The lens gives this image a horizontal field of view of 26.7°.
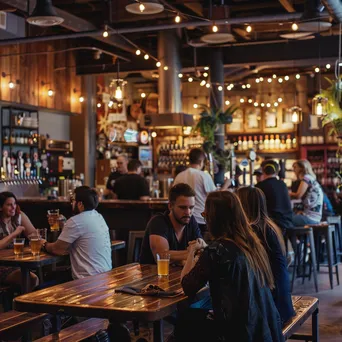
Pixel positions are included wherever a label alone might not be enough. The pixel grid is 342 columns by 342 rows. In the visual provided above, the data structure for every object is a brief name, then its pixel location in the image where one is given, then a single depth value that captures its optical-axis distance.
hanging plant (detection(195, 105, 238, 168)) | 12.70
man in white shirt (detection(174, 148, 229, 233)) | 8.51
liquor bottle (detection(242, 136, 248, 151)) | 18.55
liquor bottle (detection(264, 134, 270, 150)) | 18.23
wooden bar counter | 9.04
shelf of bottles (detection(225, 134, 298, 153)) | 18.11
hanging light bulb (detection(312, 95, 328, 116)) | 10.36
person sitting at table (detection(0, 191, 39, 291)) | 6.32
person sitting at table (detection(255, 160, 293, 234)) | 8.92
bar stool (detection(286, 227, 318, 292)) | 9.14
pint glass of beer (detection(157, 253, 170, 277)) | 4.61
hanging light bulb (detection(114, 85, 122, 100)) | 11.26
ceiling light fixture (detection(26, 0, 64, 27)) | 8.24
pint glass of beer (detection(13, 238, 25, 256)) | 5.80
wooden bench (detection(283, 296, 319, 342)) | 4.50
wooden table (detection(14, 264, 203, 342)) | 3.64
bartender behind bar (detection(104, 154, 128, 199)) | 10.65
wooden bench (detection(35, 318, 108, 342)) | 4.36
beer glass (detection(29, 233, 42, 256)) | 5.74
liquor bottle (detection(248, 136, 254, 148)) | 18.38
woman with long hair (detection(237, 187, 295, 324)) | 4.38
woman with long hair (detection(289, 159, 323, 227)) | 10.00
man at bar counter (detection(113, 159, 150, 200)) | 9.67
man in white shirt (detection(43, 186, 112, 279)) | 5.63
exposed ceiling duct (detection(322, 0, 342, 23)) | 8.45
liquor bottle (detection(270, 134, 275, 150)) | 18.19
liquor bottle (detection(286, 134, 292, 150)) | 18.07
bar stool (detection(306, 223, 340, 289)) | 9.39
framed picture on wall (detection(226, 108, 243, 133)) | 18.66
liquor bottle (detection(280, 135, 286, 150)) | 18.14
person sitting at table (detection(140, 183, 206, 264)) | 5.22
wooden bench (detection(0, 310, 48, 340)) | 4.35
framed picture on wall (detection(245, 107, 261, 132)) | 18.45
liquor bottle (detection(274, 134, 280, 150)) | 18.16
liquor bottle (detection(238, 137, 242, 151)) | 18.56
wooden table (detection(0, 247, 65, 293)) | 5.50
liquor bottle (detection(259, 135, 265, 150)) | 18.31
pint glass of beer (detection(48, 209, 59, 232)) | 6.58
